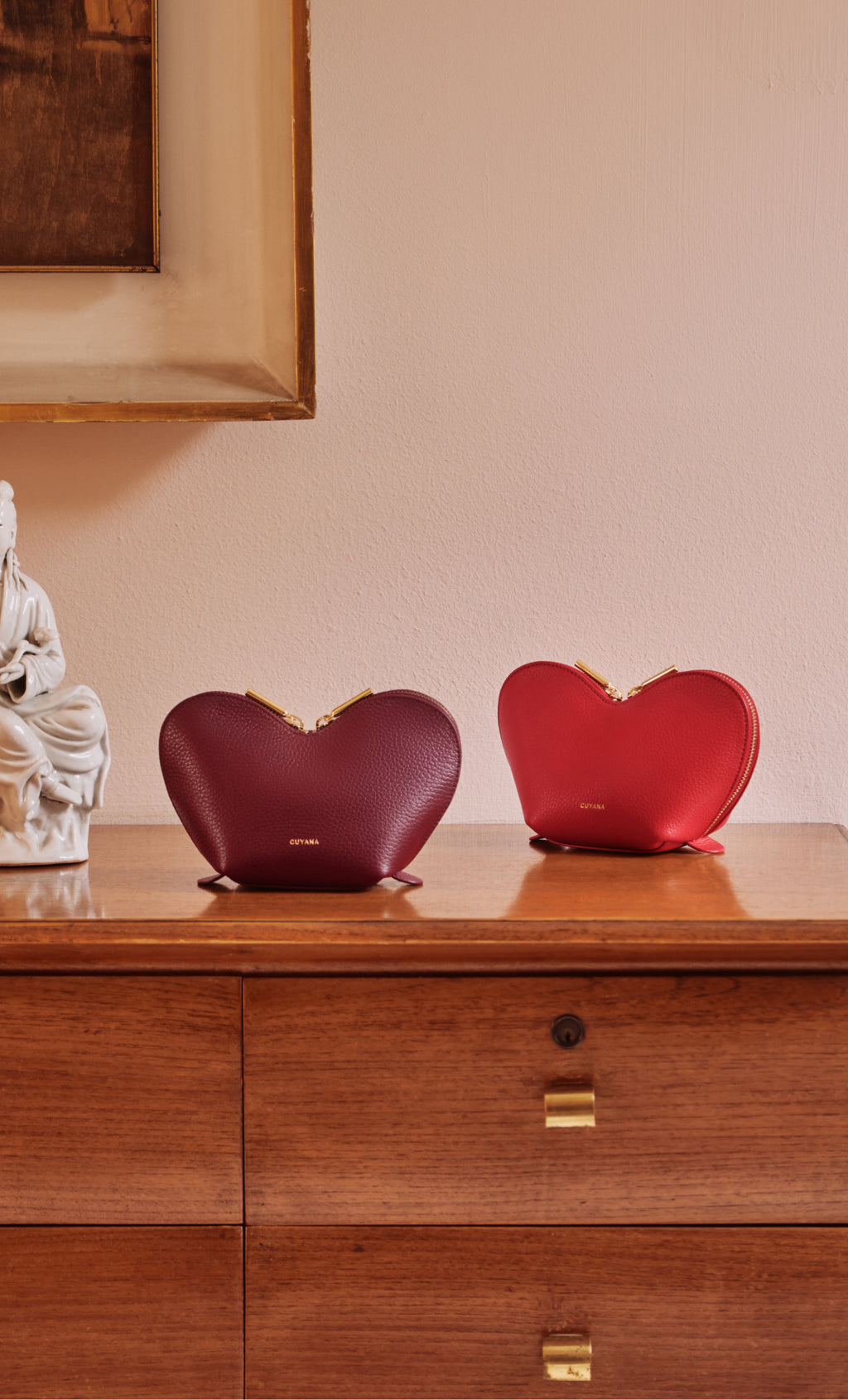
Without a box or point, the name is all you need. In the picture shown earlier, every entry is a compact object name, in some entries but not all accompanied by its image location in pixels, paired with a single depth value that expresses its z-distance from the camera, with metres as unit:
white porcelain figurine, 1.81
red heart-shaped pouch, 1.83
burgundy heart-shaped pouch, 1.75
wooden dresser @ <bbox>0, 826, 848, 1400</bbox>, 1.67
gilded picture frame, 1.96
